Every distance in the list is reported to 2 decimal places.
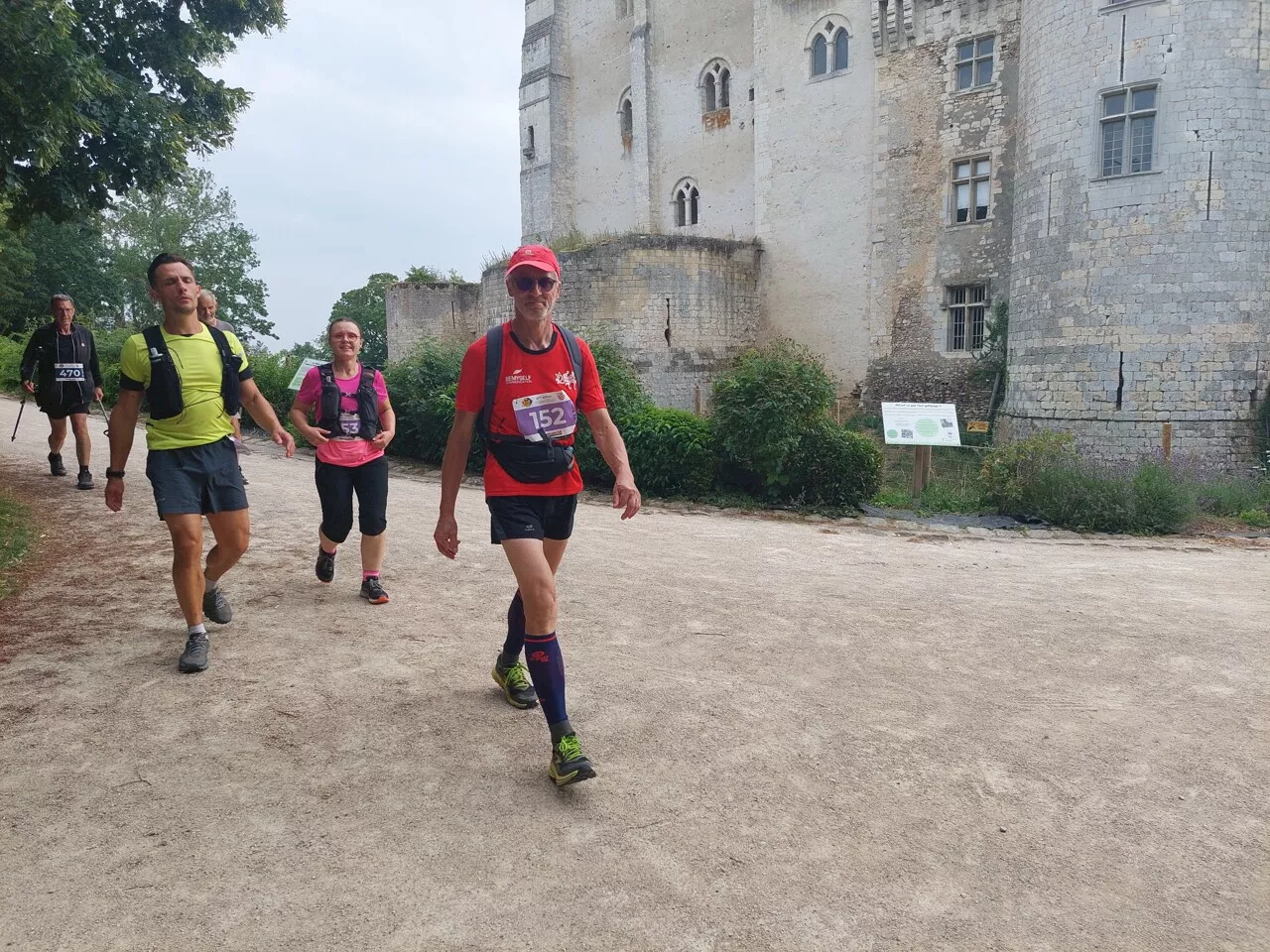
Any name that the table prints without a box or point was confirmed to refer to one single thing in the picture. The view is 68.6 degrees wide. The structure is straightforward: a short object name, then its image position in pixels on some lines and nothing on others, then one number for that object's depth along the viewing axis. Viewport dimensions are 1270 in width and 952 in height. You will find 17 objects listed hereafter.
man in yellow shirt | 4.25
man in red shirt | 3.32
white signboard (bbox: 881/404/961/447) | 11.48
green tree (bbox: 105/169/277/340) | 45.22
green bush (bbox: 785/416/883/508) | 10.70
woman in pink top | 5.48
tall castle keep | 15.33
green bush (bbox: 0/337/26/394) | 23.33
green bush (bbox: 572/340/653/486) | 11.62
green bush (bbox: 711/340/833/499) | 10.64
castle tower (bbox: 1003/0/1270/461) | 15.07
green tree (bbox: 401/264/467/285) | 26.86
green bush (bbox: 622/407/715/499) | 11.01
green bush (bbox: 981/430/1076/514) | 10.84
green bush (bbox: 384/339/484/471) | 13.37
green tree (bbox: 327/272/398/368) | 42.34
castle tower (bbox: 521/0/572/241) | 30.86
